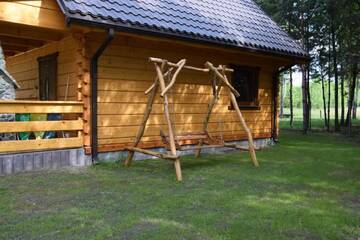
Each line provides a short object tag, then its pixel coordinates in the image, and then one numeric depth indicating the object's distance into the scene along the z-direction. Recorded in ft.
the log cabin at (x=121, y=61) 20.65
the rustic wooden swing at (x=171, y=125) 19.45
